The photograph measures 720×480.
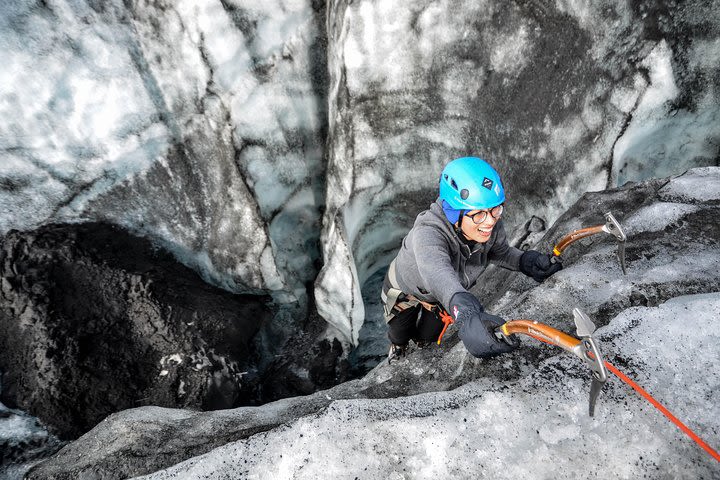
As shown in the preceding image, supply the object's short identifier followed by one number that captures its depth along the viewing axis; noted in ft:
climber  5.72
